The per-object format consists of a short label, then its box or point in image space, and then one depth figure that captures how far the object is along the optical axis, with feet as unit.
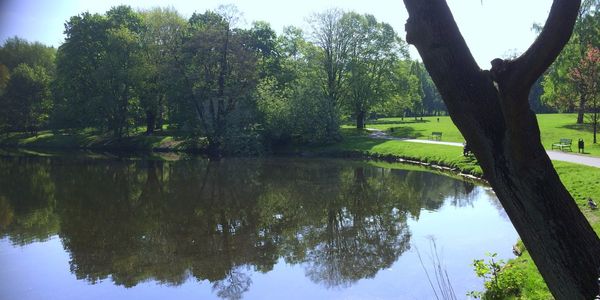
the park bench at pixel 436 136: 137.55
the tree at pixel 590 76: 101.45
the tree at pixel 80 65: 173.06
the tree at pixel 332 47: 155.94
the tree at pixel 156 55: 160.15
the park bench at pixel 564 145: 100.54
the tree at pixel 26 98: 193.57
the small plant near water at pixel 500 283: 25.96
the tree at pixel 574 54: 139.03
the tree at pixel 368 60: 159.63
